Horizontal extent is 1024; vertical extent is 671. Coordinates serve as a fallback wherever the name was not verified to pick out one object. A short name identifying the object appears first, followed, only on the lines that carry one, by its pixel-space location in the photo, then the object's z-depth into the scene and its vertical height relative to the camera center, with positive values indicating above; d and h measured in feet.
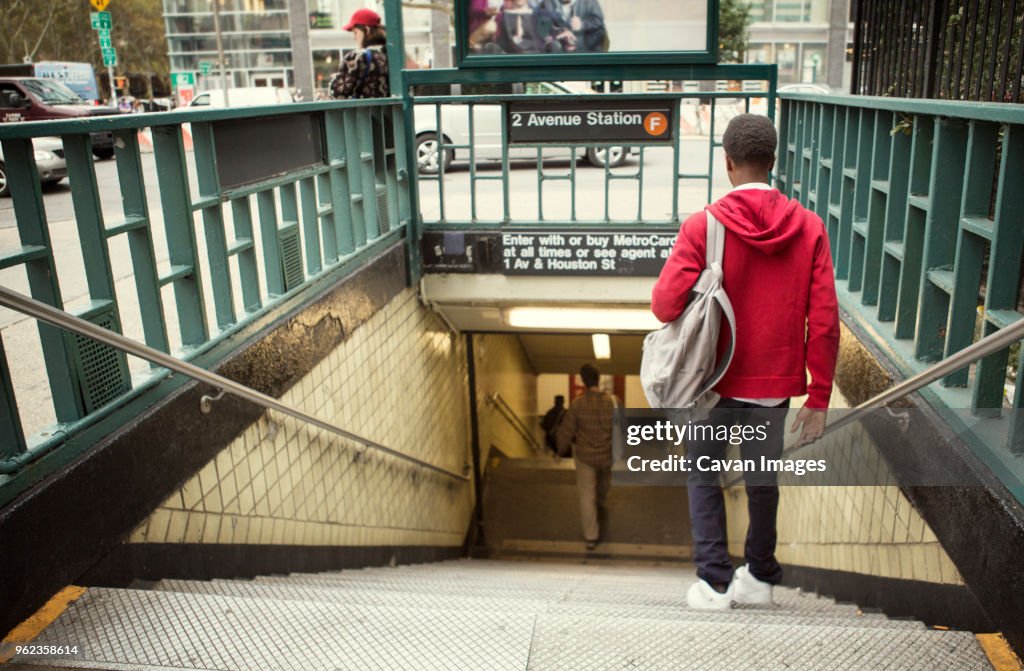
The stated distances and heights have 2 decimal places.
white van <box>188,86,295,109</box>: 68.49 +0.73
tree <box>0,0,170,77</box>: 108.68 +11.14
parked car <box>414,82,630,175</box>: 34.30 -1.67
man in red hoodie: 8.76 -2.13
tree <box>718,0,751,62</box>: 92.99 +6.45
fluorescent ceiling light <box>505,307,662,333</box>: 22.22 -6.13
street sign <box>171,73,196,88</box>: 82.89 +2.72
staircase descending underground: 7.00 -4.82
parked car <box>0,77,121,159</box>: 53.83 +0.71
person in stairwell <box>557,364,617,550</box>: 25.89 -11.15
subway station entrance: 7.39 -3.77
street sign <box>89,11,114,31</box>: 73.51 +7.91
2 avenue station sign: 17.48 -0.64
